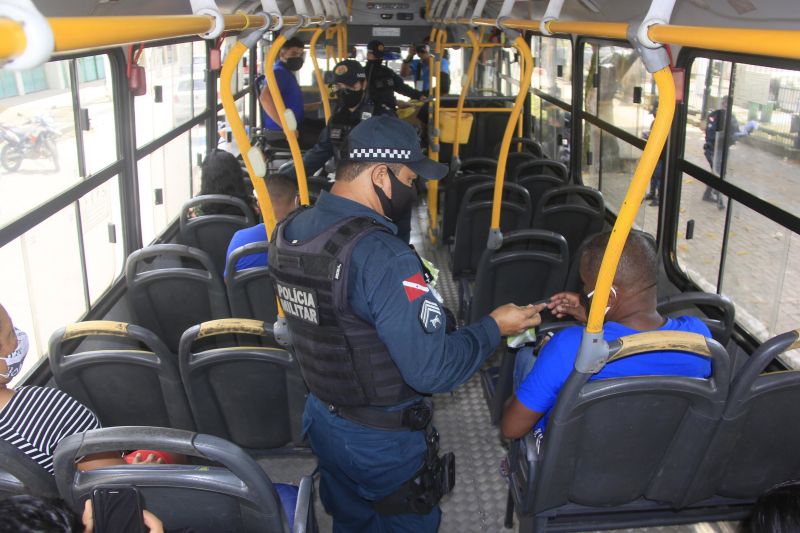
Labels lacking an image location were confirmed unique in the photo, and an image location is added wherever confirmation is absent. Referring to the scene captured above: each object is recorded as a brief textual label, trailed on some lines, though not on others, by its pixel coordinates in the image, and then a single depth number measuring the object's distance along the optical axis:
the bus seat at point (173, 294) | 3.40
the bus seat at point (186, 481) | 1.53
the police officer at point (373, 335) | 1.93
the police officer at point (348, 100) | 5.76
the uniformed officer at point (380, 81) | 6.96
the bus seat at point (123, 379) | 2.39
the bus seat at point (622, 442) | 1.97
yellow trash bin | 6.90
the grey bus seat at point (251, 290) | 3.33
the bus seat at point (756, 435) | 2.00
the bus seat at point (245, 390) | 2.45
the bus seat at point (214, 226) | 4.30
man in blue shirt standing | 6.91
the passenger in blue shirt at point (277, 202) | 3.62
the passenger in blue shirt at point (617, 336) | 2.15
